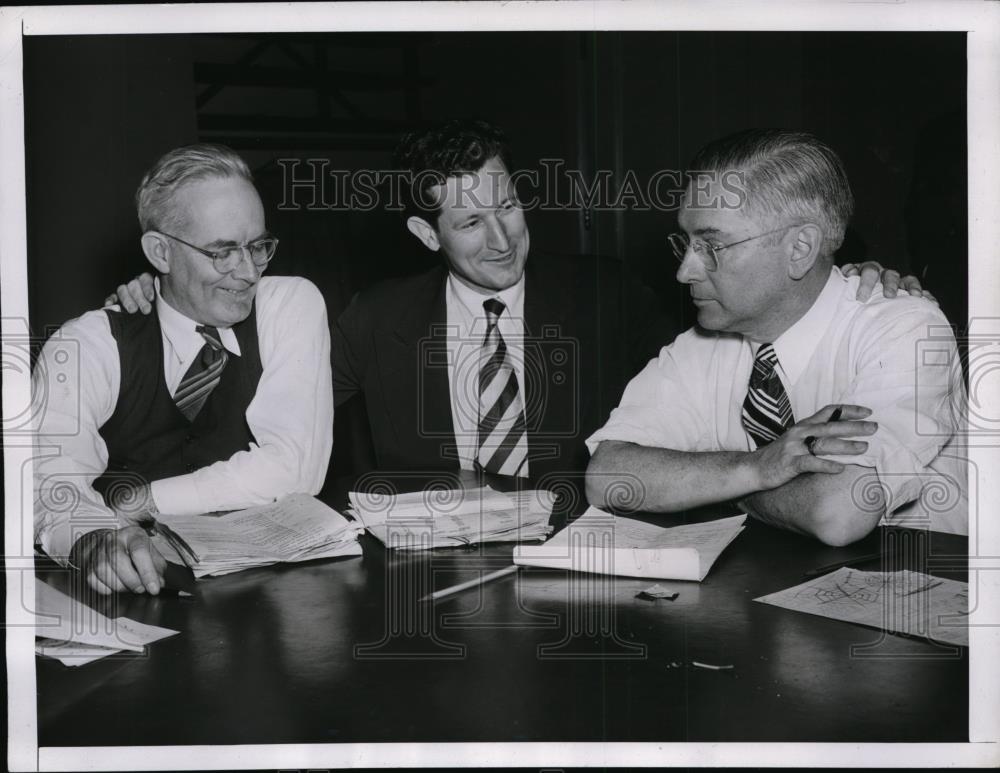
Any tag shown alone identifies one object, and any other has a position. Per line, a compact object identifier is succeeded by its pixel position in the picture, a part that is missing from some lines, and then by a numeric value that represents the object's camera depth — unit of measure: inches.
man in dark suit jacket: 88.0
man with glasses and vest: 84.0
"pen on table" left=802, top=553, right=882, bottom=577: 69.2
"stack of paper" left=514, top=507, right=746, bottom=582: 69.4
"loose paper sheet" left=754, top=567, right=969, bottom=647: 64.0
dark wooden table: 56.3
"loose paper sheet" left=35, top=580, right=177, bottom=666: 63.3
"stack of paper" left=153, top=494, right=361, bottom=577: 73.0
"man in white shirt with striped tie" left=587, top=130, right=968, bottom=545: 79.1
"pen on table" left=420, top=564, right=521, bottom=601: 69.8
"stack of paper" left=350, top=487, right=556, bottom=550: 78.3
